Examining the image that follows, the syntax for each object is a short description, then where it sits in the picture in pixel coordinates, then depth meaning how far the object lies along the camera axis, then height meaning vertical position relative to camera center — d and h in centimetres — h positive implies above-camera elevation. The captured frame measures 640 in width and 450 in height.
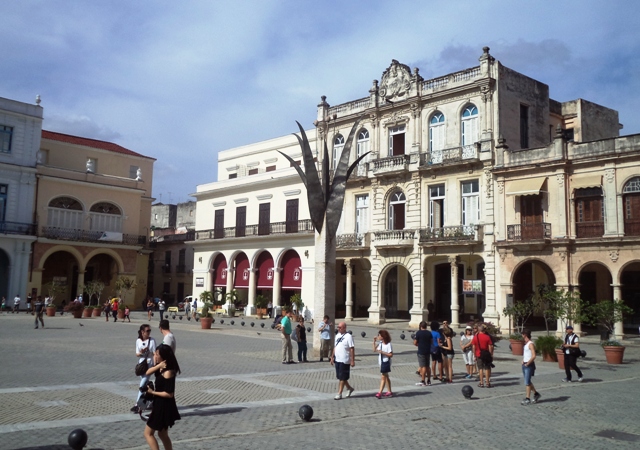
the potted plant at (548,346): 1895 -157
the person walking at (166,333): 960 -71
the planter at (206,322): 3039 -166
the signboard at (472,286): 3064 +50
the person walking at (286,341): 1752 -146
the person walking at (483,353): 1384 -133
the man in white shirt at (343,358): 1193 -130
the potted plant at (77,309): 3691 -136
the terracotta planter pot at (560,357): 1729 -174
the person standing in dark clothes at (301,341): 1770 -146
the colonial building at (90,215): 4450 +580
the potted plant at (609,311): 2202 -46
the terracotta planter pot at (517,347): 2067 -175
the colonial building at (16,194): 4206 +667
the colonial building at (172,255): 5544 +335
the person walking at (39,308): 2607 -94
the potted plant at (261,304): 4161 -92
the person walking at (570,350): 1500 -133
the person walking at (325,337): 1816 -136
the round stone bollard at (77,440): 738 -190
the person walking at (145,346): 1055 -102
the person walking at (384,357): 1221 -130
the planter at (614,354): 1912 -177
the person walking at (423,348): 1391 -124
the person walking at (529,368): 1195 -145
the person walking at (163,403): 687 -133
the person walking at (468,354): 1548 -153
